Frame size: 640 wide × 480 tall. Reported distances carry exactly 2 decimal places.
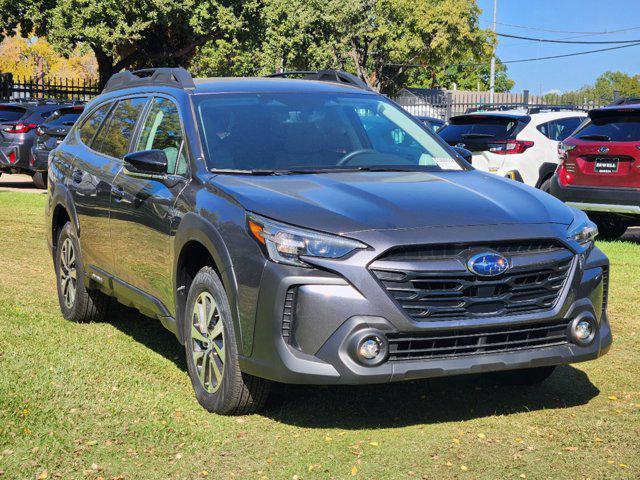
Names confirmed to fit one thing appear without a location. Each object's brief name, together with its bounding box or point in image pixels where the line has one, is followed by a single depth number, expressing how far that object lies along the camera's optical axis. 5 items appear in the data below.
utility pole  96.94
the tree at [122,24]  39.94
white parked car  15.47
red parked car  12.48
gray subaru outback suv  4.78
